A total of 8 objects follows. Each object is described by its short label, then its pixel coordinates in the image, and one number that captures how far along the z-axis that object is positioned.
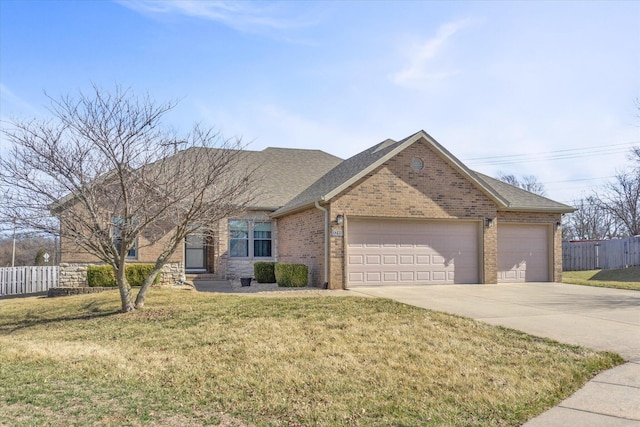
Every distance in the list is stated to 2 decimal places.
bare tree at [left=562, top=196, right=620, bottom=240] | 49.59
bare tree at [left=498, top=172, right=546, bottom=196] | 60.72
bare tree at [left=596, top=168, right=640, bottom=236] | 39.81
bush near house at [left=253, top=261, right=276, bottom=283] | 19.41
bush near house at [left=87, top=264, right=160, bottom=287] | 17.23
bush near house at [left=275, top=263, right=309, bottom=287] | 16.75
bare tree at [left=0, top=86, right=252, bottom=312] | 11.32
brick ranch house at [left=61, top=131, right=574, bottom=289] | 16.38
